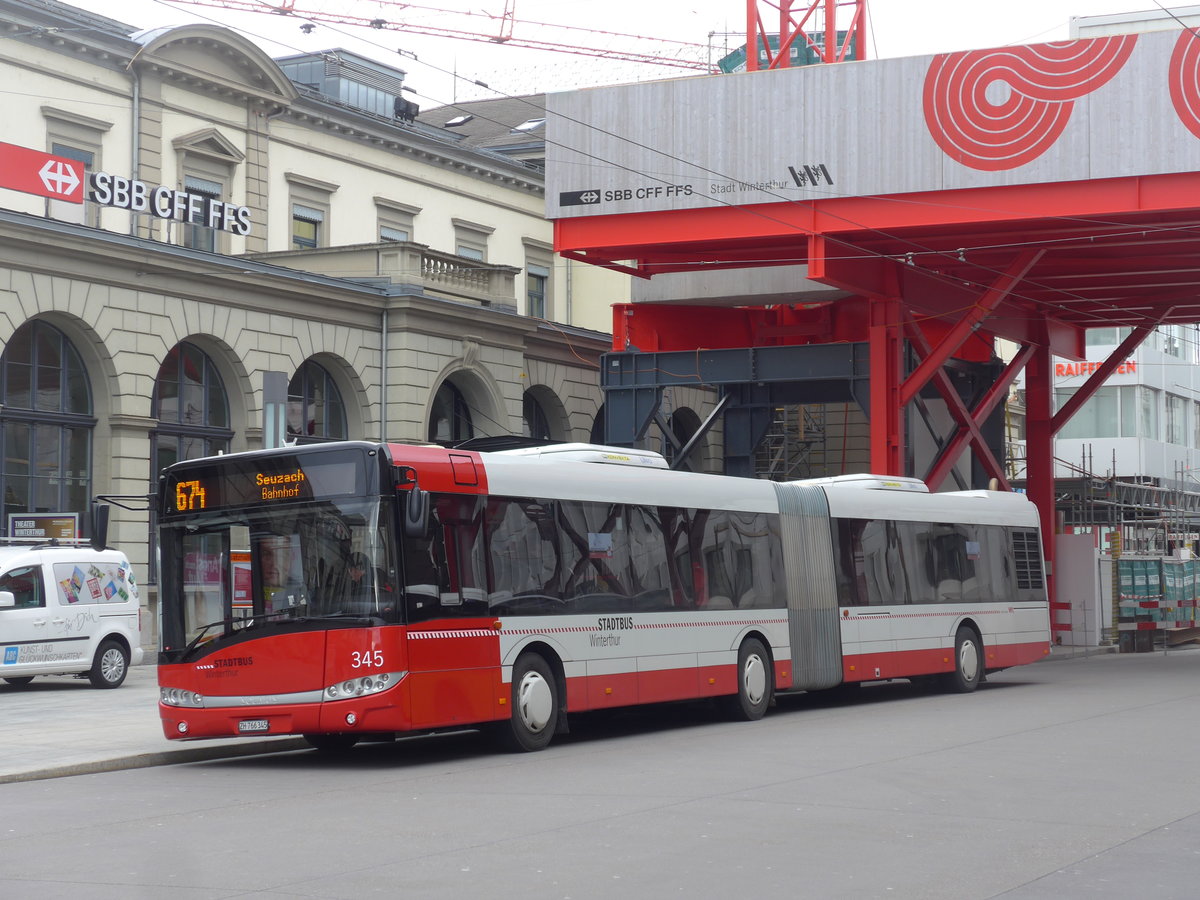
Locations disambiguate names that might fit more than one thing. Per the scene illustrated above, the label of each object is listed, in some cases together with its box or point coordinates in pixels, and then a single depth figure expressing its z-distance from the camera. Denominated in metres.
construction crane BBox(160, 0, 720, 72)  55.38
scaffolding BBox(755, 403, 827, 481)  49.31
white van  23.14
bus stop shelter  28.92
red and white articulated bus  14.20
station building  30.20
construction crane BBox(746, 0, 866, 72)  34.88
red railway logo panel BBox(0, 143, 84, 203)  27.95
